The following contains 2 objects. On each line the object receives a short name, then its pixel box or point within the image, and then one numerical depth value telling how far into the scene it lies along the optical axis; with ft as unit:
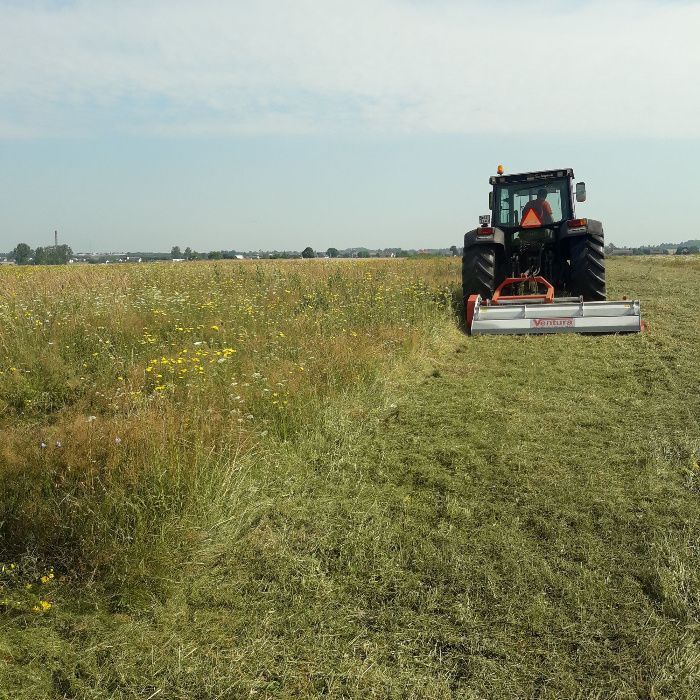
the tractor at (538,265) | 25.57
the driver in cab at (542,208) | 32.24
